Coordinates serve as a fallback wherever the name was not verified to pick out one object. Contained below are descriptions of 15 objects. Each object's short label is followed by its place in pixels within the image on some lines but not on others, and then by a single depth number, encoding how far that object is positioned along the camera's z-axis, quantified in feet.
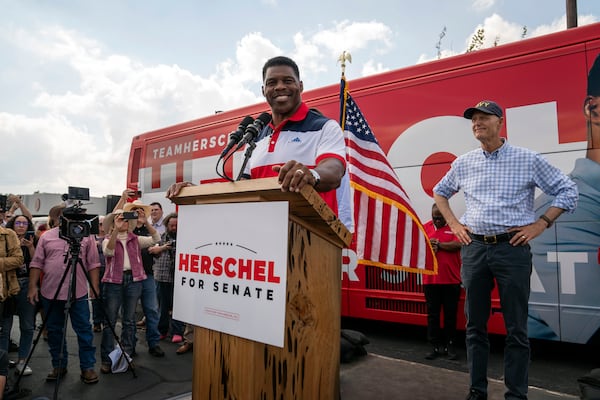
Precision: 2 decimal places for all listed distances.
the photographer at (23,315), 13.26
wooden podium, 4.58
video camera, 12.14
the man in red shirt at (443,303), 14.14
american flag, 13.96
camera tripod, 11.40
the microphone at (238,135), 5.76
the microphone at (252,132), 5.55
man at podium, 6.11
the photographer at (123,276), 14.62
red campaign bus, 11.90
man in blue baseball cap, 8.36
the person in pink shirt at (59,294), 12.80
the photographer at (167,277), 17.19
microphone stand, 5.54
